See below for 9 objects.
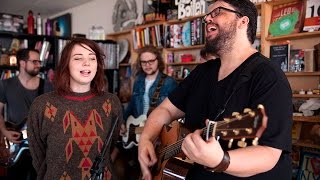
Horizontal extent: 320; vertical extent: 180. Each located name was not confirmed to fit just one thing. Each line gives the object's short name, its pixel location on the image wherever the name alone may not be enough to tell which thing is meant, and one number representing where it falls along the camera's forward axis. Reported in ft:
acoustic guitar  2.81
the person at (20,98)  8.66
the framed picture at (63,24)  20.56
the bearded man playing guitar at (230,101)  3.06
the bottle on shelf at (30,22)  14.14
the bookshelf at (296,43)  8.50
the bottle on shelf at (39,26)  14.49
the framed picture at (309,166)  8.20
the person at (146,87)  10.00
